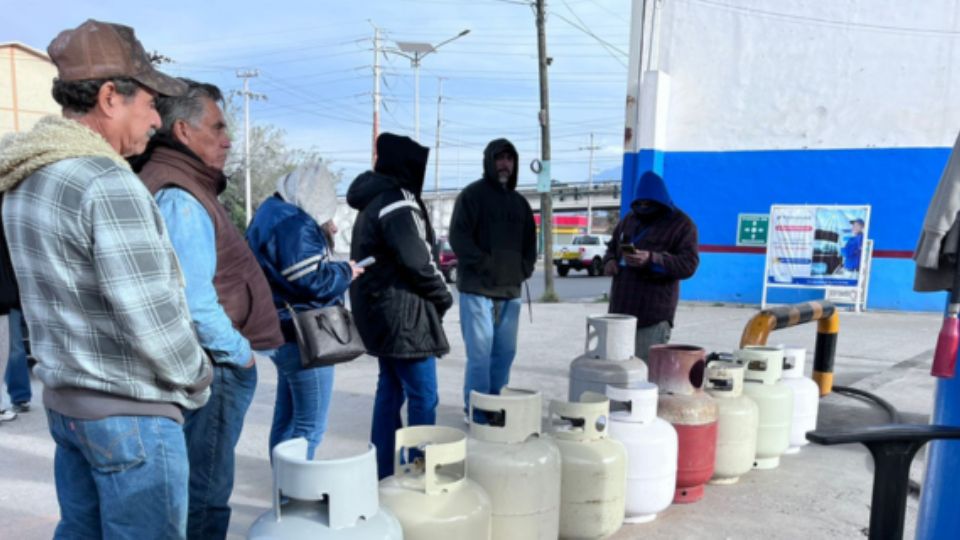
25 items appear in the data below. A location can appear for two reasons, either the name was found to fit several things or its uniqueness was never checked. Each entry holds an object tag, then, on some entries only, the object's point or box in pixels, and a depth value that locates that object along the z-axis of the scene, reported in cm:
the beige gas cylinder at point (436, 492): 221
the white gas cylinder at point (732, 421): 398
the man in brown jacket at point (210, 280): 221
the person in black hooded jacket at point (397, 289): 357
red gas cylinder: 369
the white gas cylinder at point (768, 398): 431
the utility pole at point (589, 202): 5489
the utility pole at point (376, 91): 2864
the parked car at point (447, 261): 2330
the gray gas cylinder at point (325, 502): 186
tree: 4341
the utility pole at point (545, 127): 1670
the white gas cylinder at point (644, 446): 335
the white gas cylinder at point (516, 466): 260
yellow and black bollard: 591
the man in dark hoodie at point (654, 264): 462
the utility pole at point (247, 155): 3883
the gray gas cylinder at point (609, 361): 386
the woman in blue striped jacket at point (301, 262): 319
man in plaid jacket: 167
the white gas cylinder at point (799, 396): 474
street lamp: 3053
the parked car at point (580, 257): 2759
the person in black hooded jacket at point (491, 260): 486
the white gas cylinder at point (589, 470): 303
